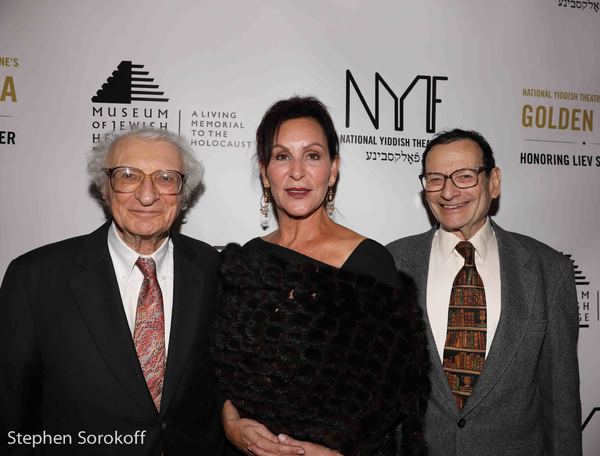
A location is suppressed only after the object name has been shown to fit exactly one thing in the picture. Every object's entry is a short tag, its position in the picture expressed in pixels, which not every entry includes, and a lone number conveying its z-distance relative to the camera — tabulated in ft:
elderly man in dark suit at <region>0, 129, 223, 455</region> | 5.14
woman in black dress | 5.00
